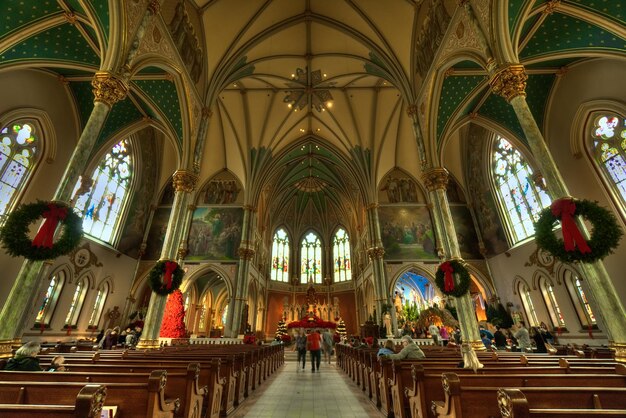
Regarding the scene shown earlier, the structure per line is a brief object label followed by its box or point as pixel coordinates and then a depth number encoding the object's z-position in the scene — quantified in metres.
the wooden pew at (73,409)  1.62
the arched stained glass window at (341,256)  31.77
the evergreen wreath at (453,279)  9.08
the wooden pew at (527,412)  1.71
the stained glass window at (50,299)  13.15
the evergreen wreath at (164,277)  9.40
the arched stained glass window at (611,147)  11.41
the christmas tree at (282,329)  23.04
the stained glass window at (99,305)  15.93
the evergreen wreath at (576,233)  5.39
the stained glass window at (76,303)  14.49
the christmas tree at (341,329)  23.00
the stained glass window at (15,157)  11.36
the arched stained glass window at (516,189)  15.26
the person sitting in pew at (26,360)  3.69
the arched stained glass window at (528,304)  15.51
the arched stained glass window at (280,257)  31.40
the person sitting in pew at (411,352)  5.54
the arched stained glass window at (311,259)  32.44
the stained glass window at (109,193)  15.77
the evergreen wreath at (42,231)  5.32
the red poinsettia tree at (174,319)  16.23
